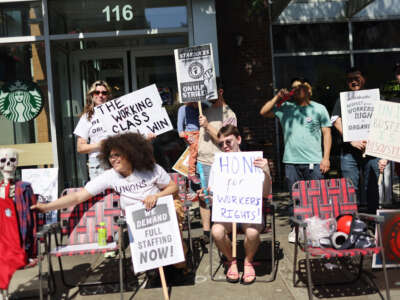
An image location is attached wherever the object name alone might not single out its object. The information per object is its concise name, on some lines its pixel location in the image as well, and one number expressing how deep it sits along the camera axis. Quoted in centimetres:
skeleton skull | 371
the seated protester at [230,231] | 407
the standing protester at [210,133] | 502
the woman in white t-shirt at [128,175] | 391
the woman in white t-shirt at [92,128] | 481
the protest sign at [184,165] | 568
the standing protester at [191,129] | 527
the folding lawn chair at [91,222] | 426
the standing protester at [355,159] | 514
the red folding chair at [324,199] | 423
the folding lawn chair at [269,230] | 414
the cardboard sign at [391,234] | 398
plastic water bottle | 406
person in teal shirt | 498
